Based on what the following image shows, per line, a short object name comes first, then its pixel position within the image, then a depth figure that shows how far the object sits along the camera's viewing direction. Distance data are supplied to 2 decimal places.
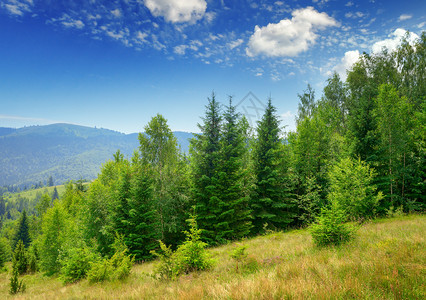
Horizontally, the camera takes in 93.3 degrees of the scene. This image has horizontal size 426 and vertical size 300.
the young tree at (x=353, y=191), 15.49
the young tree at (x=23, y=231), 60.67
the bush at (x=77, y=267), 12.02
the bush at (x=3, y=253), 44.39
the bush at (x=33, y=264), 32.56
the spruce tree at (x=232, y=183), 18.64
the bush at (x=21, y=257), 26.95
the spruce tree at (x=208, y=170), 18.70
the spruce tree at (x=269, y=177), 20.98
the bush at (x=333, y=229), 7.88
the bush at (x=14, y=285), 13.61
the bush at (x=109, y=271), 9.31
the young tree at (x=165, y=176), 19.53
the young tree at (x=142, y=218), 19.00
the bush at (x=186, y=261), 7.56
